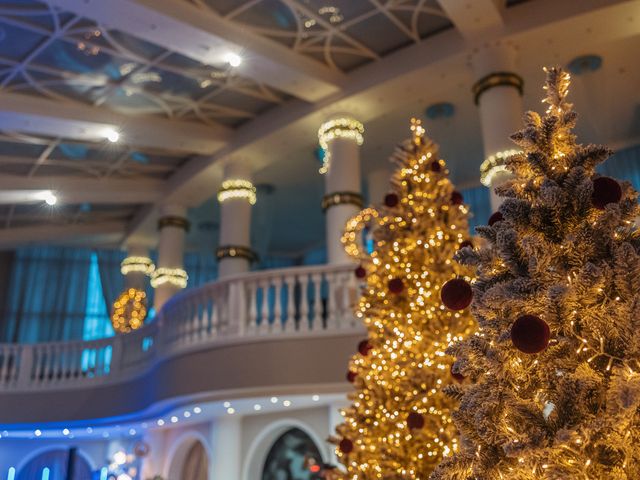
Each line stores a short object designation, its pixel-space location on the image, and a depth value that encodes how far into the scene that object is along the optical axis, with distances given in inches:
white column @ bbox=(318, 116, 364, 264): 385.7
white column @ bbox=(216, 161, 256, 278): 442.6
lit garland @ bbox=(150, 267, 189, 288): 500.7
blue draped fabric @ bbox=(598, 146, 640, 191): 466.0
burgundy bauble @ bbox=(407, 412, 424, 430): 171.5
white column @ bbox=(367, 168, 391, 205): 488.4
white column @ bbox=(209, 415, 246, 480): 342.0
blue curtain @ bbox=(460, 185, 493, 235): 523.8
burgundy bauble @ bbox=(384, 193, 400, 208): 200.8
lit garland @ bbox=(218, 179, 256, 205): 452.8
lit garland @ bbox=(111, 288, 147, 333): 463.2
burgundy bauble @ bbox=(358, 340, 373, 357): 193.2
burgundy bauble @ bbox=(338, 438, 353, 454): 185.3
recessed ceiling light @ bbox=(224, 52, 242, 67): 344.5
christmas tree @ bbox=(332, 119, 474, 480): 176.4
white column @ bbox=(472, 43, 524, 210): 332.8
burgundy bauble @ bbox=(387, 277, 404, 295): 185.2
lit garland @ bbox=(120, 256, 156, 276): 570.9
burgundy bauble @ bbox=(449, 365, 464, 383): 160.8
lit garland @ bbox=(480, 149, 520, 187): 328.5
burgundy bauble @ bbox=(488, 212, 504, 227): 129.3
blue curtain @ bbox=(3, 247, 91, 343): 625.0
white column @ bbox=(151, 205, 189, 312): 500.1
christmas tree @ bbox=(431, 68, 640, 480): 92.3
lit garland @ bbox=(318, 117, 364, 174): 402.9
